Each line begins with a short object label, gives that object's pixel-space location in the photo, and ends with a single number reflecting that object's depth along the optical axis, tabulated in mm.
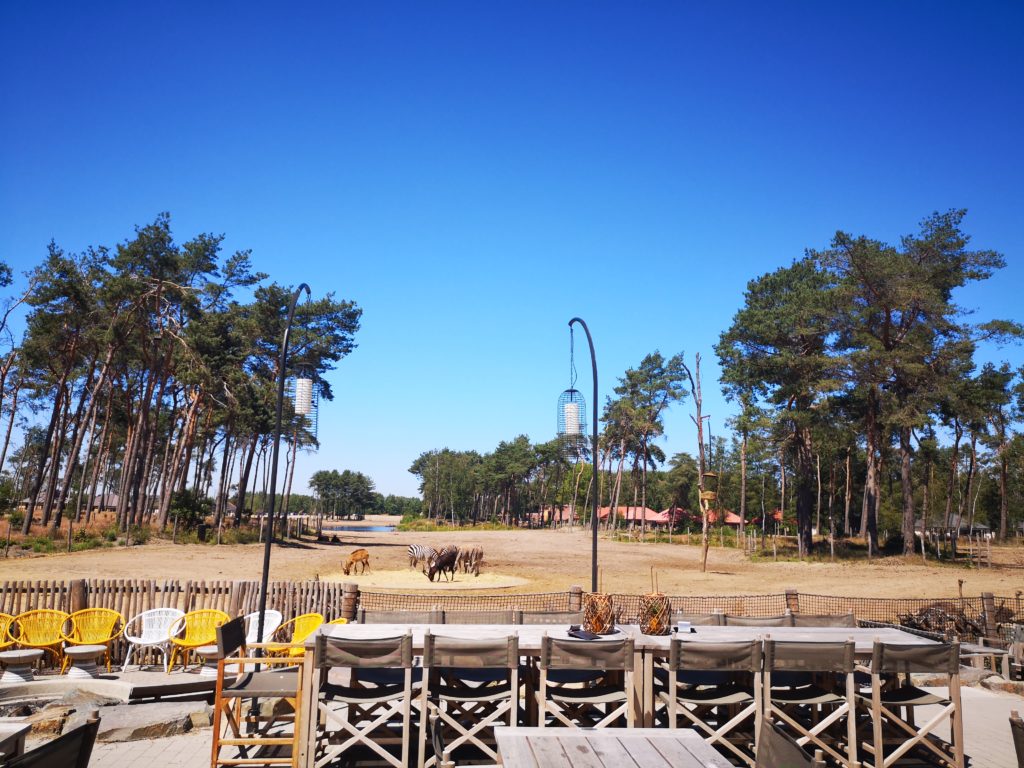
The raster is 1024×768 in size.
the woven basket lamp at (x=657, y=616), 6430
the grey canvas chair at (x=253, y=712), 5809
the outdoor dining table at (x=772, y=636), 5723
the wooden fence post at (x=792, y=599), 10998
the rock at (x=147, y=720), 7141
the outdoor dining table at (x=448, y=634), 5504
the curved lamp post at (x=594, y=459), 10288
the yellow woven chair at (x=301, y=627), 8767
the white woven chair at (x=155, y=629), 9488
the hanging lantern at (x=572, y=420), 11672
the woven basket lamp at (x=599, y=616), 6230
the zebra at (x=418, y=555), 27431
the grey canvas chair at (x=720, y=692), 5535
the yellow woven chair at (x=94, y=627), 9609
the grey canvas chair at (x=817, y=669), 5543
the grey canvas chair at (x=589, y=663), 5496
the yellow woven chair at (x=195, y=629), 9328
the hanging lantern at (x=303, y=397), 10625
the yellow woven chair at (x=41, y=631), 9430
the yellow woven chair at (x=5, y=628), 9125
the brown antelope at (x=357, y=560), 24812
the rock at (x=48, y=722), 6953
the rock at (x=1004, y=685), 10082
